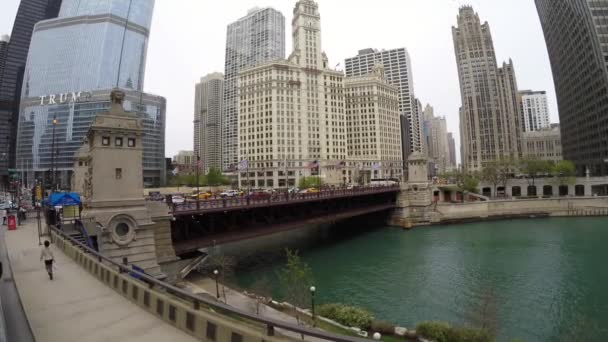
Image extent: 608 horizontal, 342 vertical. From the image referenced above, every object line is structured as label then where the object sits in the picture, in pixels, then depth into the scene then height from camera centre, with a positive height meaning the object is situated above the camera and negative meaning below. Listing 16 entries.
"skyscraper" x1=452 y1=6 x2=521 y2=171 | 180.88 +51.33
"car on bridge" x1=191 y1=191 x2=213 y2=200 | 56.72 -1.27
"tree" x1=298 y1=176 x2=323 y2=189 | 106.09 +2.01
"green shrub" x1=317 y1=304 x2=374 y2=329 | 20.36 -8.49
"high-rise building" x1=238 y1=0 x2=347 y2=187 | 127.25 +30.90
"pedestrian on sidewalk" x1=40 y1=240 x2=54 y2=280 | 15.22 -3.30
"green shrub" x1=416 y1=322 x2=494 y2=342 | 16.36 -8.23
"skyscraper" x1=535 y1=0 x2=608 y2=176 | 99.19 +39.17
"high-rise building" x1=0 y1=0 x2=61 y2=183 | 163.80 +29.08
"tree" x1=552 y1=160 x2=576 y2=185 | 96.85 +4.30
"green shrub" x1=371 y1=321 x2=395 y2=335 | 19.64 -8.80
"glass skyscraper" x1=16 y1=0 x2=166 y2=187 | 146.25 +56.42
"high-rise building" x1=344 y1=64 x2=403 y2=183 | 151.50 +31.16
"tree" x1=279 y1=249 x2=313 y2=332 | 21.59 -7.39
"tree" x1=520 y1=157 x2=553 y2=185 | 104.06 +6.00
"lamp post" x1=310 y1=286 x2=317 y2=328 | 18.98 -8.14
